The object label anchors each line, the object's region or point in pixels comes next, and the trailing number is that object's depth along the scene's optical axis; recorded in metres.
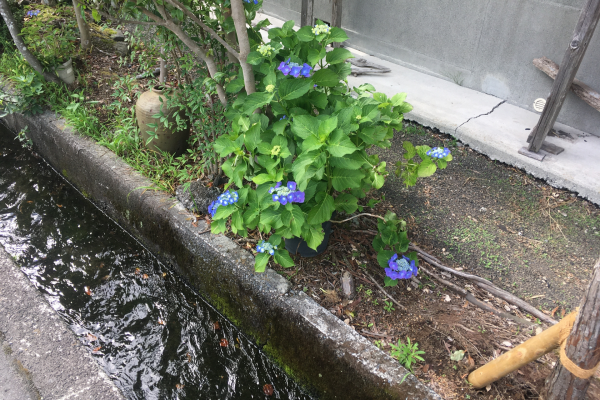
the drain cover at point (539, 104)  3.80
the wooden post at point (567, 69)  2.77
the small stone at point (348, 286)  2.27
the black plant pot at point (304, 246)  2.37
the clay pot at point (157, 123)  3.16
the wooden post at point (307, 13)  4.75
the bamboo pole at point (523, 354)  1.44
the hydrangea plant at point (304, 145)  1.87
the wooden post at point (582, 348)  1.28
